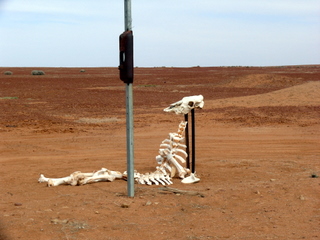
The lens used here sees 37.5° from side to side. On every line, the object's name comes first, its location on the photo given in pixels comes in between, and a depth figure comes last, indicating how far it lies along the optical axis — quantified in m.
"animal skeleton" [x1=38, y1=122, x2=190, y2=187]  8.44
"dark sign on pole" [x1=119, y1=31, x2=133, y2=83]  6.84
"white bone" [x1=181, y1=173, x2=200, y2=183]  8.45
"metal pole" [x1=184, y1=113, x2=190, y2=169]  8.92
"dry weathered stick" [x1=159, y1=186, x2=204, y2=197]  7.45
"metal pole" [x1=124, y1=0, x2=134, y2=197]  6.96
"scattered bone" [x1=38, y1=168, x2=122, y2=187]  8.44
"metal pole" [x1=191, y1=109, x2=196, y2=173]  8.80
